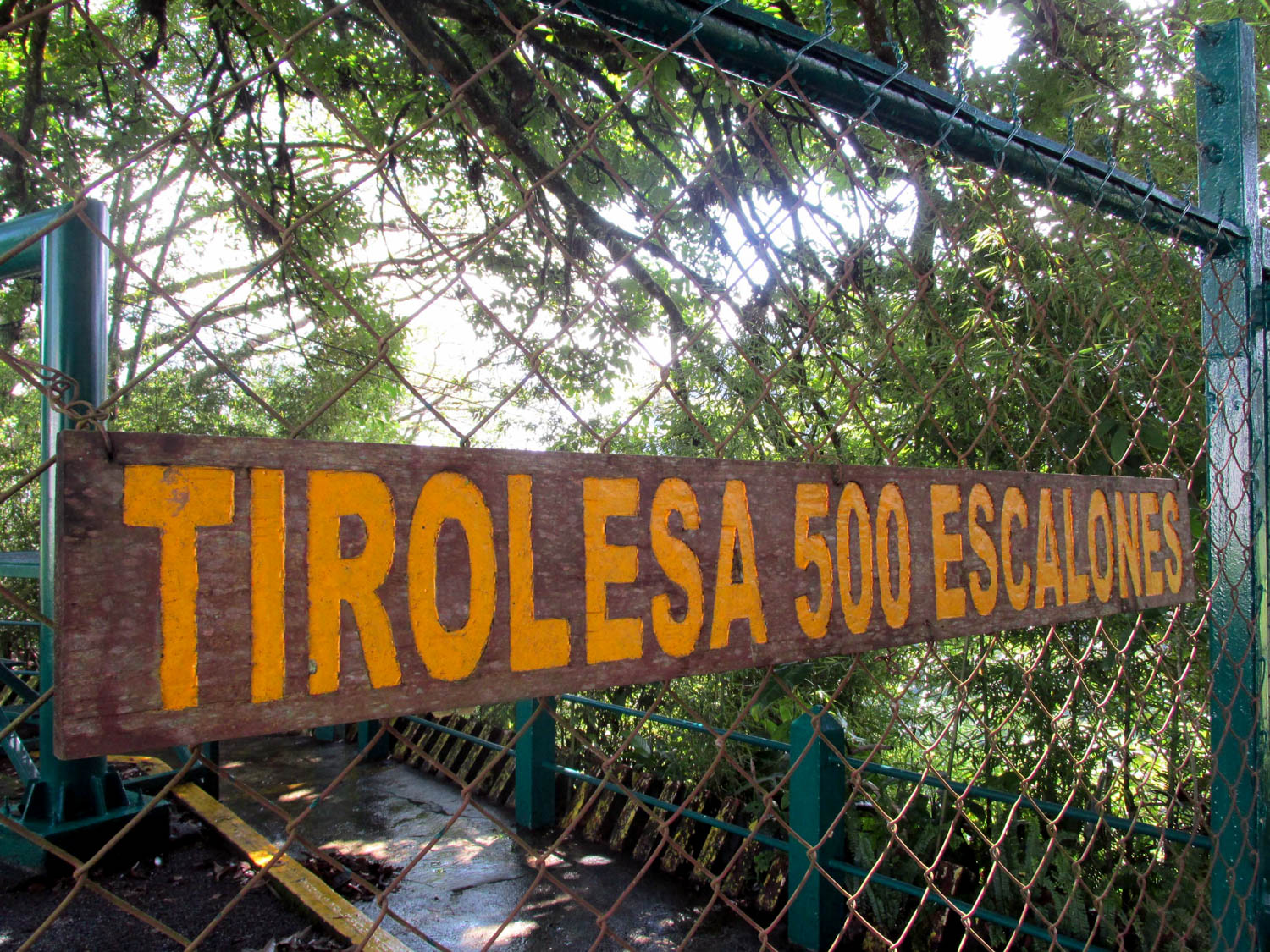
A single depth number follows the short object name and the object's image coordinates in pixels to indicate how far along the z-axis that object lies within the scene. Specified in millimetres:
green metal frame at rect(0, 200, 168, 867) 1993
